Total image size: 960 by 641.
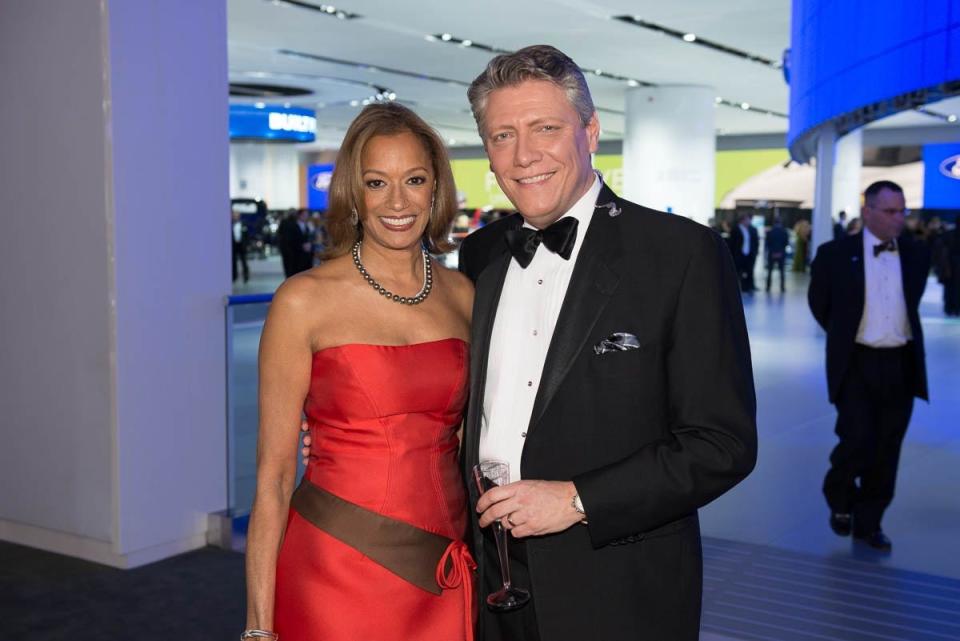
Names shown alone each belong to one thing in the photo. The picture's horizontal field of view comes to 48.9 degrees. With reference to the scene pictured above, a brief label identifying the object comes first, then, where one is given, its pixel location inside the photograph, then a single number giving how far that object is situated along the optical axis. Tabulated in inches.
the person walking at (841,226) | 886.3
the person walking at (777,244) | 882.8
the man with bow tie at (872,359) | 207.3
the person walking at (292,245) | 668.7
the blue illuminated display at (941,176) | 1115.3
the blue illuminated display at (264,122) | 1093.1
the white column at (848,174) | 1078.4
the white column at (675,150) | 973.8
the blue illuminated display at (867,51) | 323.3
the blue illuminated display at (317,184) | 1713.8
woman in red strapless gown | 85.7
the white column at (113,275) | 177.3
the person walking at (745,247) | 826.2
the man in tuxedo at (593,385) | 66.4
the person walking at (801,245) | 1113.4
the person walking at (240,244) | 877.0
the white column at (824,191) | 689.0
